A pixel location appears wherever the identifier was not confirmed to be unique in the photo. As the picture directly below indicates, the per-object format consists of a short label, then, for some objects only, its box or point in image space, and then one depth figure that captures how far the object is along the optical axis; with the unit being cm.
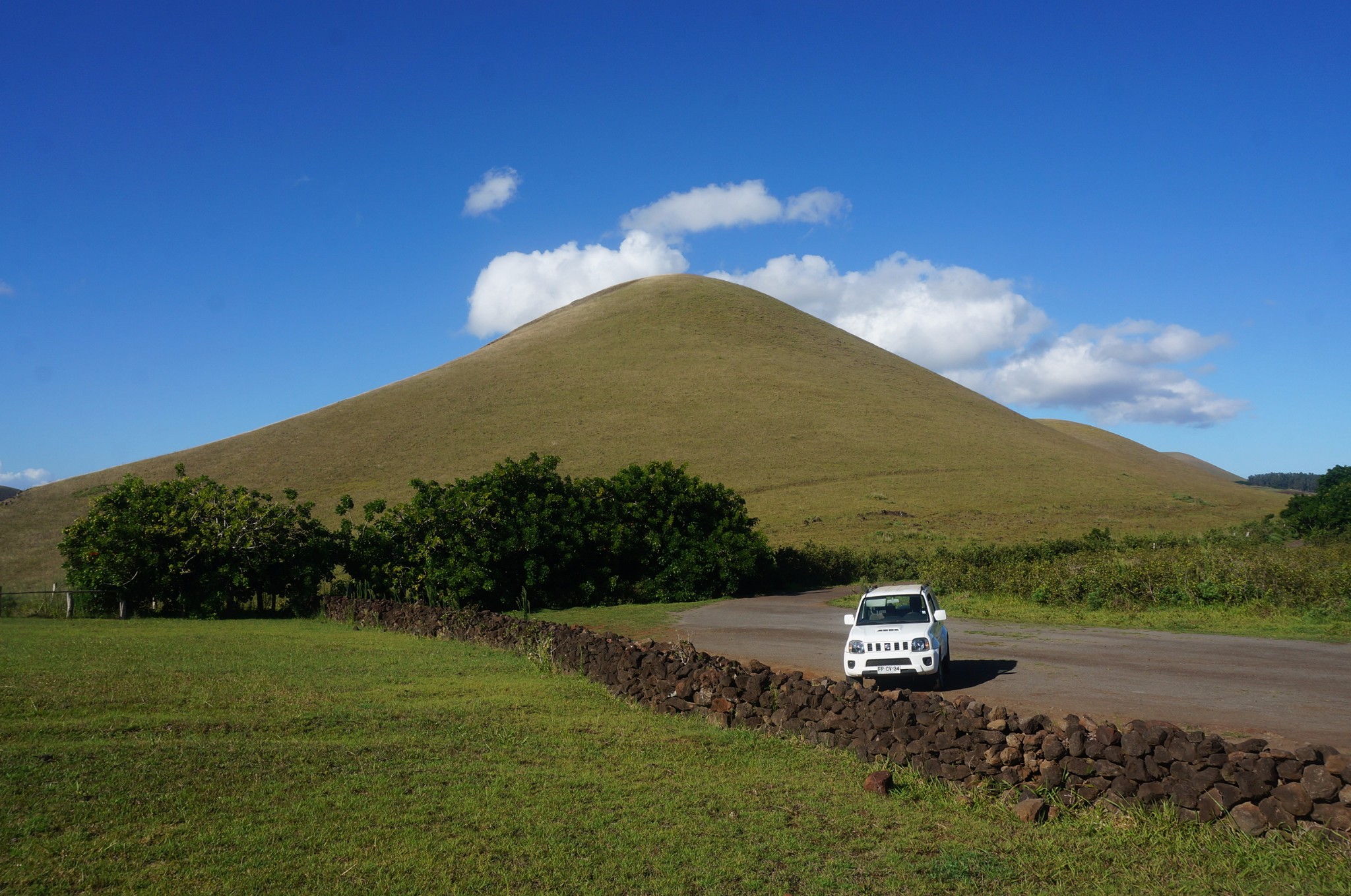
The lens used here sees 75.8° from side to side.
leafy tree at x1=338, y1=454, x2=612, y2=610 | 3002
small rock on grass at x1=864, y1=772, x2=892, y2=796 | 827
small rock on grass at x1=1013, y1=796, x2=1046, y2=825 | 745
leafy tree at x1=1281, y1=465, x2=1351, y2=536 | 4434
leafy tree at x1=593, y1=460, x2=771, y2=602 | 3347
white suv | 1333
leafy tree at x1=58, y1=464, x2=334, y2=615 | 2725
